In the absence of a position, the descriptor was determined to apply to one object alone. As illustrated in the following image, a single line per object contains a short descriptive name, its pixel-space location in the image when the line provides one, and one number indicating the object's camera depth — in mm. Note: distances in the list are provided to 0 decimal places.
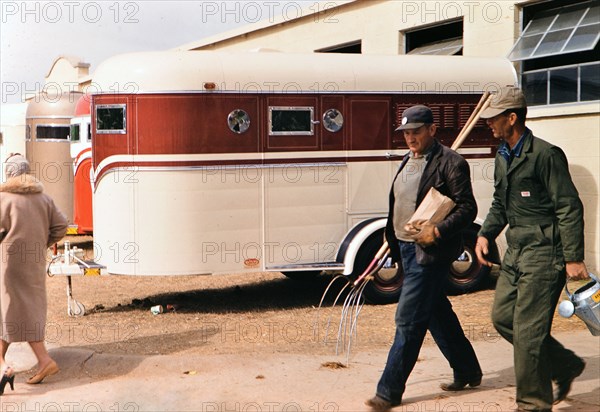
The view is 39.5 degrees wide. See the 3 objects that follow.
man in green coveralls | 5020
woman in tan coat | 6348
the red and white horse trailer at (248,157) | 9000
